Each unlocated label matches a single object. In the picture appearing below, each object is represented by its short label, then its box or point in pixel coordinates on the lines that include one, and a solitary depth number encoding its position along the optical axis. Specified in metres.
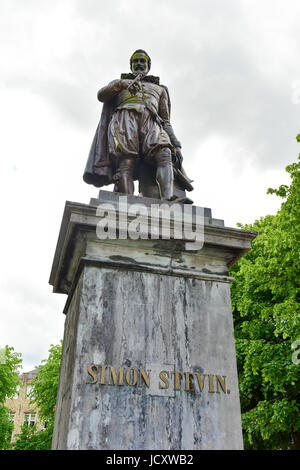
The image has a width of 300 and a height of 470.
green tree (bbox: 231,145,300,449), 12.11
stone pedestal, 3.40
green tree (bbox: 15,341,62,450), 20.02
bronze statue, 5.19
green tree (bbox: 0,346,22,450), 20.85
